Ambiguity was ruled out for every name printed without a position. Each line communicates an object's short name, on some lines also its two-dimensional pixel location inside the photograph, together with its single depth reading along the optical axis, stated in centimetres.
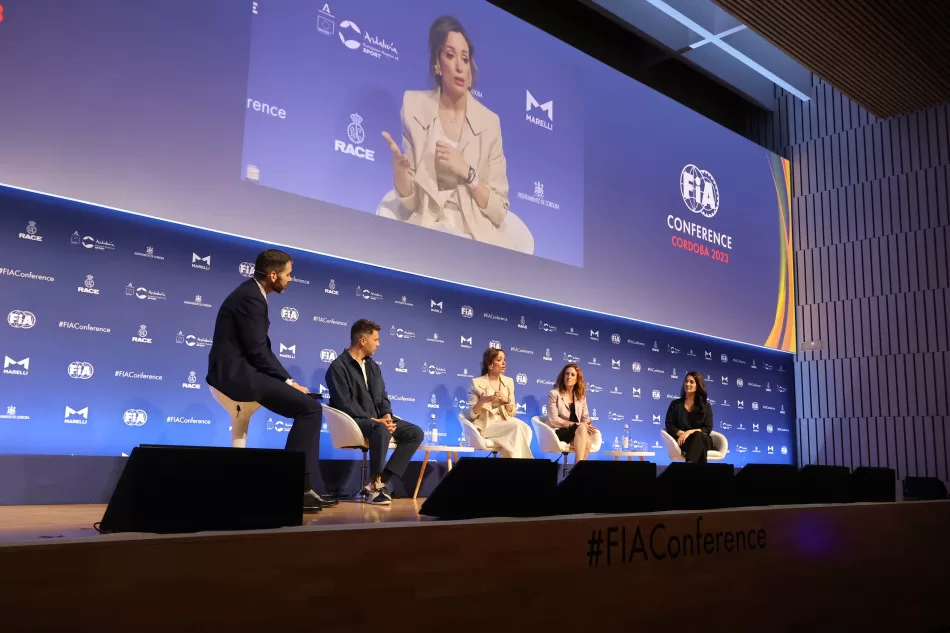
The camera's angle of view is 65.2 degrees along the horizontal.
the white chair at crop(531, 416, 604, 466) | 615
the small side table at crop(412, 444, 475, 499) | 539
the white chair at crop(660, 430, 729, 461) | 670
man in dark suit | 377
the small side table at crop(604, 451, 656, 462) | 707
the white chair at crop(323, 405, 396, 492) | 460
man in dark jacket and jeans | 460
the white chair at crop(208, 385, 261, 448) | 384
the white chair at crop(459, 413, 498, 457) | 564
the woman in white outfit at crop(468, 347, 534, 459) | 570
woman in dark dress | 658
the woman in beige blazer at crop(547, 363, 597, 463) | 614
